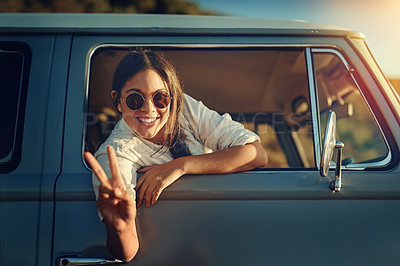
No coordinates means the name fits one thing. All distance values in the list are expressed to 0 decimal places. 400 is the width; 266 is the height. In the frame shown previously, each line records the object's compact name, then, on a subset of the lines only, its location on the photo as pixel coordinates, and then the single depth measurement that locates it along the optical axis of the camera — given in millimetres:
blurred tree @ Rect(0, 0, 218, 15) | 9719
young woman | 1436
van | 1545
